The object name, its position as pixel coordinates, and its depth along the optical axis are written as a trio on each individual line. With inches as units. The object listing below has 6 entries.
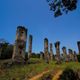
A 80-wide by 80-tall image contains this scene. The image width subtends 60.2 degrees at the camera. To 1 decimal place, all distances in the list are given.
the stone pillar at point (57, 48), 588.8
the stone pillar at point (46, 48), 586.9
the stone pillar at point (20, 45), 462.4
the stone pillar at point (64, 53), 731.3
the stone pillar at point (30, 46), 667.6
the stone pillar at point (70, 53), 765.9
